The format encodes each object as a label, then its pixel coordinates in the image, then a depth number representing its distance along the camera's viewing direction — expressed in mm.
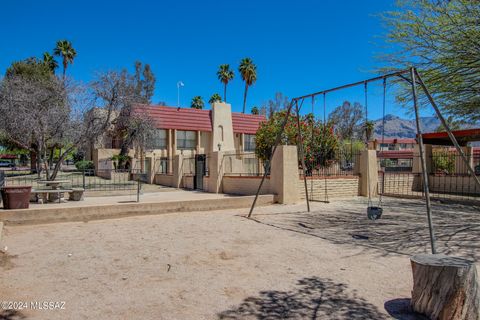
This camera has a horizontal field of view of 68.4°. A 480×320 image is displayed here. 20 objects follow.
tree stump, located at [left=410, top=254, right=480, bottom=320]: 3455
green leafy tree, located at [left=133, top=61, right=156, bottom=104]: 49938
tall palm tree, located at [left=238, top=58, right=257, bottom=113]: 52156
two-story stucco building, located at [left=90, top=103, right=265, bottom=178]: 29688
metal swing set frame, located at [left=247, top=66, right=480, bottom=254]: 5275
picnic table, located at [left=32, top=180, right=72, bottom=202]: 12656
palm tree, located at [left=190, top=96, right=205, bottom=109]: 58184
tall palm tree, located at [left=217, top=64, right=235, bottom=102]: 55531
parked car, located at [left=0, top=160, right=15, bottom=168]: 60188
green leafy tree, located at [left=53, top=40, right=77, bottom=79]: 45875
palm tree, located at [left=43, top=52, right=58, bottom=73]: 43781
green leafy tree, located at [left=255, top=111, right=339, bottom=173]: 19934
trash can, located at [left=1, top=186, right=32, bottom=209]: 9773
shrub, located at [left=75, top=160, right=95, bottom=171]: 29884
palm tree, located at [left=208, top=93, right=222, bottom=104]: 55875
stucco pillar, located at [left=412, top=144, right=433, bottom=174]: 18847
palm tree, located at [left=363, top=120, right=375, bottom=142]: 57844
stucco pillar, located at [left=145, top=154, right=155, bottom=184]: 24531
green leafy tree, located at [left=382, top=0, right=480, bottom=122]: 7785
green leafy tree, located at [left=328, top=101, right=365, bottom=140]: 62691
